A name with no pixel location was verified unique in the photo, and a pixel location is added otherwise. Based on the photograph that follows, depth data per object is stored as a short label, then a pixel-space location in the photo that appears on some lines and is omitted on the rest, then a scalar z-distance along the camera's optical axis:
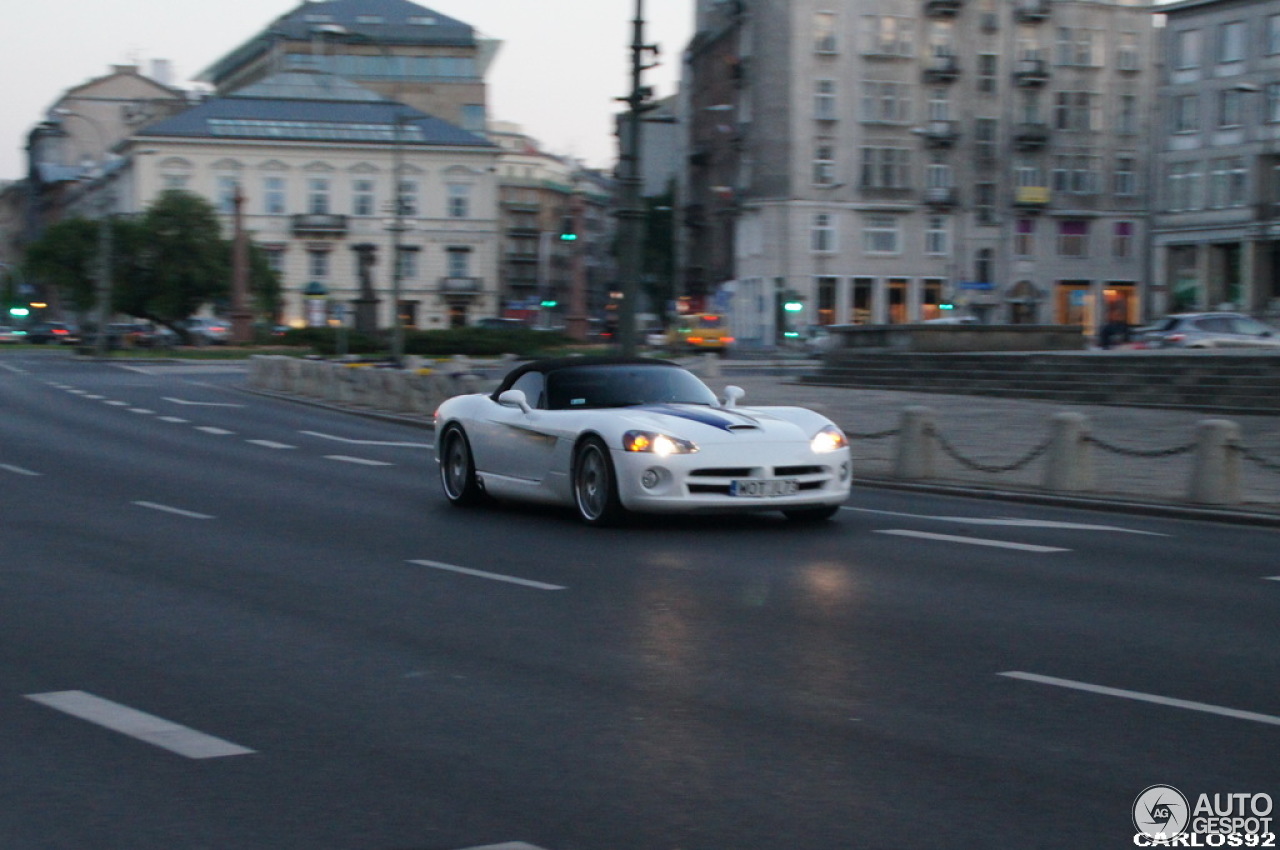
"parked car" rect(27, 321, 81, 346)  96.82
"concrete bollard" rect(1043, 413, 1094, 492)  17.28
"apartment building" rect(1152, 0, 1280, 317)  74.38
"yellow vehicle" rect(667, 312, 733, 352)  72.69
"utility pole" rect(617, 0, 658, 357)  25.35
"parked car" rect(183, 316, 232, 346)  81.19
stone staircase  29.11
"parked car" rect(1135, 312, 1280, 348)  44.66
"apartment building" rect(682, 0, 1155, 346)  80.56
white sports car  13.16
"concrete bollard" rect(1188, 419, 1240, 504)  15.83
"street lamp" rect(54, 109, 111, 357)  67.19
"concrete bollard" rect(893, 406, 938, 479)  19.00
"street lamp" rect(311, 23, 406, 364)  42.00
